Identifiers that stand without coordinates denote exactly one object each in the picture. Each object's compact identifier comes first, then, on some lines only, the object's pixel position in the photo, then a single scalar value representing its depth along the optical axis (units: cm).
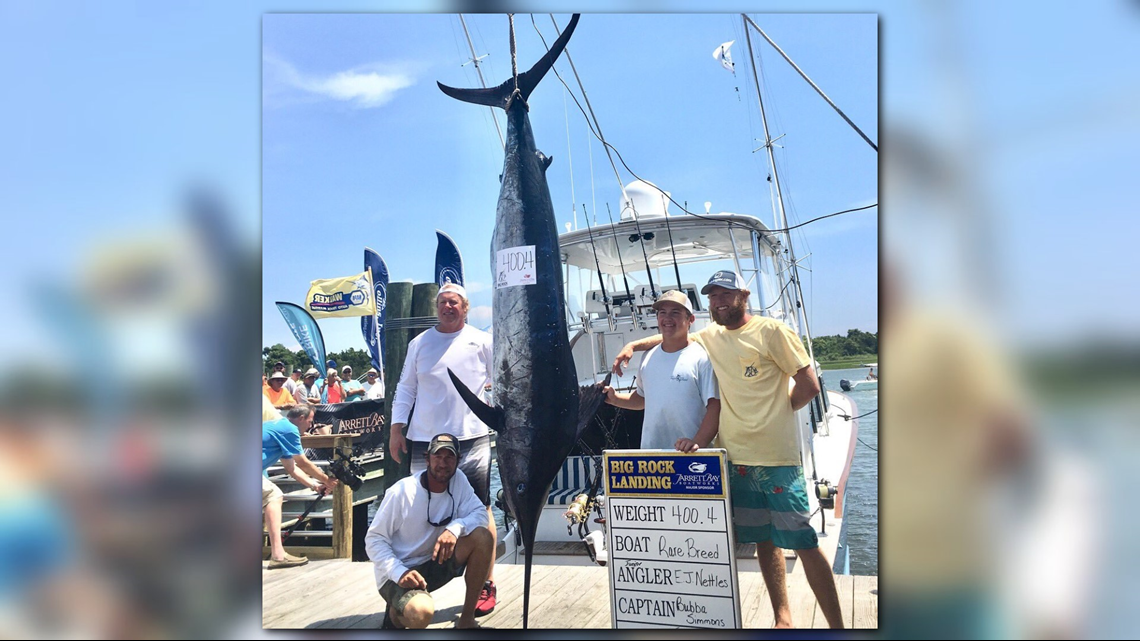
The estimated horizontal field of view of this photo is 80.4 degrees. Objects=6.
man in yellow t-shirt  227
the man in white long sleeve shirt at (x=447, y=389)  266
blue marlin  238
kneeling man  245
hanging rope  252
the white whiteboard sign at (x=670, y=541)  229
